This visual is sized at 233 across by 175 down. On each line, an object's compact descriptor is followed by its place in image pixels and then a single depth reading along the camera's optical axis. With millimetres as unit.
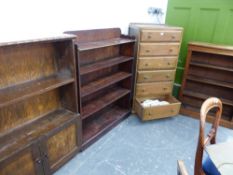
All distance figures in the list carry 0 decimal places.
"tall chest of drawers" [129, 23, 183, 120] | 2307
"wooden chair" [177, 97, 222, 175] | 1022
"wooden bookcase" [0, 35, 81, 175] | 1368
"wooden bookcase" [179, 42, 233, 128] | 2516
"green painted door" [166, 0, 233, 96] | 2504
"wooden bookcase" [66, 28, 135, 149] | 1977
